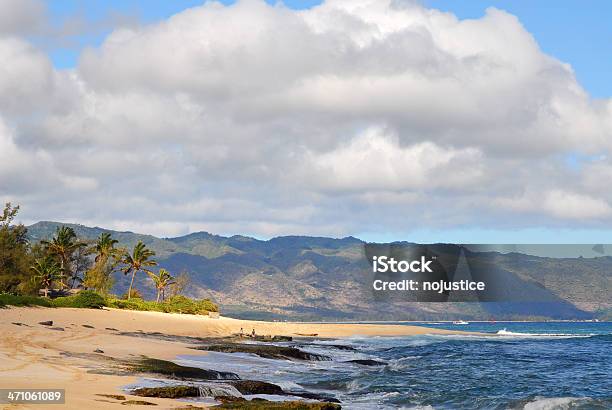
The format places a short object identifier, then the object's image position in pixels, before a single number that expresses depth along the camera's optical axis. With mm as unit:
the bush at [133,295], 124475
